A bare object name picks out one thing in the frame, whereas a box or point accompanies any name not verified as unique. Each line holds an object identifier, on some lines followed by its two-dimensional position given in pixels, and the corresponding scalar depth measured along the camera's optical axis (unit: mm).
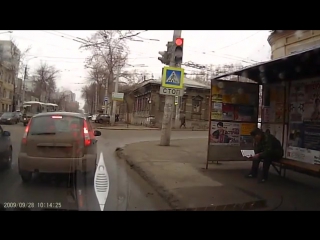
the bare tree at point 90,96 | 63544
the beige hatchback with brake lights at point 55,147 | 7262
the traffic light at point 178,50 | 12945
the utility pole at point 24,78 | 38297
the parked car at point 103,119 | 41600
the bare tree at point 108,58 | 27000
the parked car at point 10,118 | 28656
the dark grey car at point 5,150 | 8609
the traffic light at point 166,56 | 14086
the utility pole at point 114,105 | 37312
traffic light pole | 15266
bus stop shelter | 8523
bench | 7723
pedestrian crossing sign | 12922
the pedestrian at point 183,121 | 36938
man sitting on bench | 8273
